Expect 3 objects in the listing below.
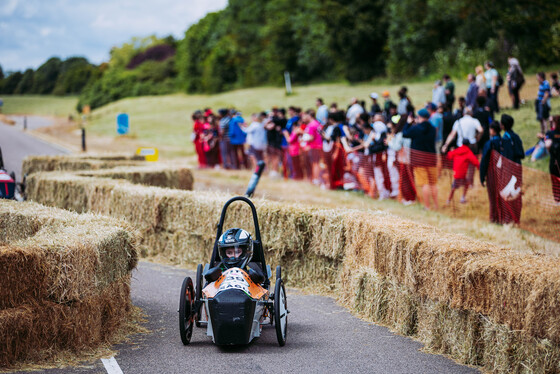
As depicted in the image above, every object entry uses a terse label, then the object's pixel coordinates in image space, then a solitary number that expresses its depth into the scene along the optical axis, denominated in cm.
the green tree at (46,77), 13900
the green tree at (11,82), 14175
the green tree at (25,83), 14162
